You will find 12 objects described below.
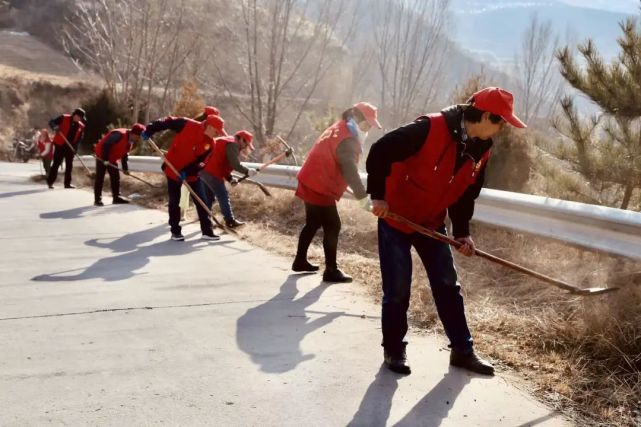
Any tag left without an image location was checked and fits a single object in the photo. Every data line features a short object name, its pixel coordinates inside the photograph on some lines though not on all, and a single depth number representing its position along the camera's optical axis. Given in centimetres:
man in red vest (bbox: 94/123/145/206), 1145
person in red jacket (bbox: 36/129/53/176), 1526
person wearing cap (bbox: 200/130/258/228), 875
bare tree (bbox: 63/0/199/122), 2275
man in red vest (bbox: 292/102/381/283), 571
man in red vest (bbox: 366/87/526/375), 371
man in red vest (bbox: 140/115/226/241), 816
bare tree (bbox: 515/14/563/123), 3378
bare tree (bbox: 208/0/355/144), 1902
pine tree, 612
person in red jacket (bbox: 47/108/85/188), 1341
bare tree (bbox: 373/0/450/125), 2656
